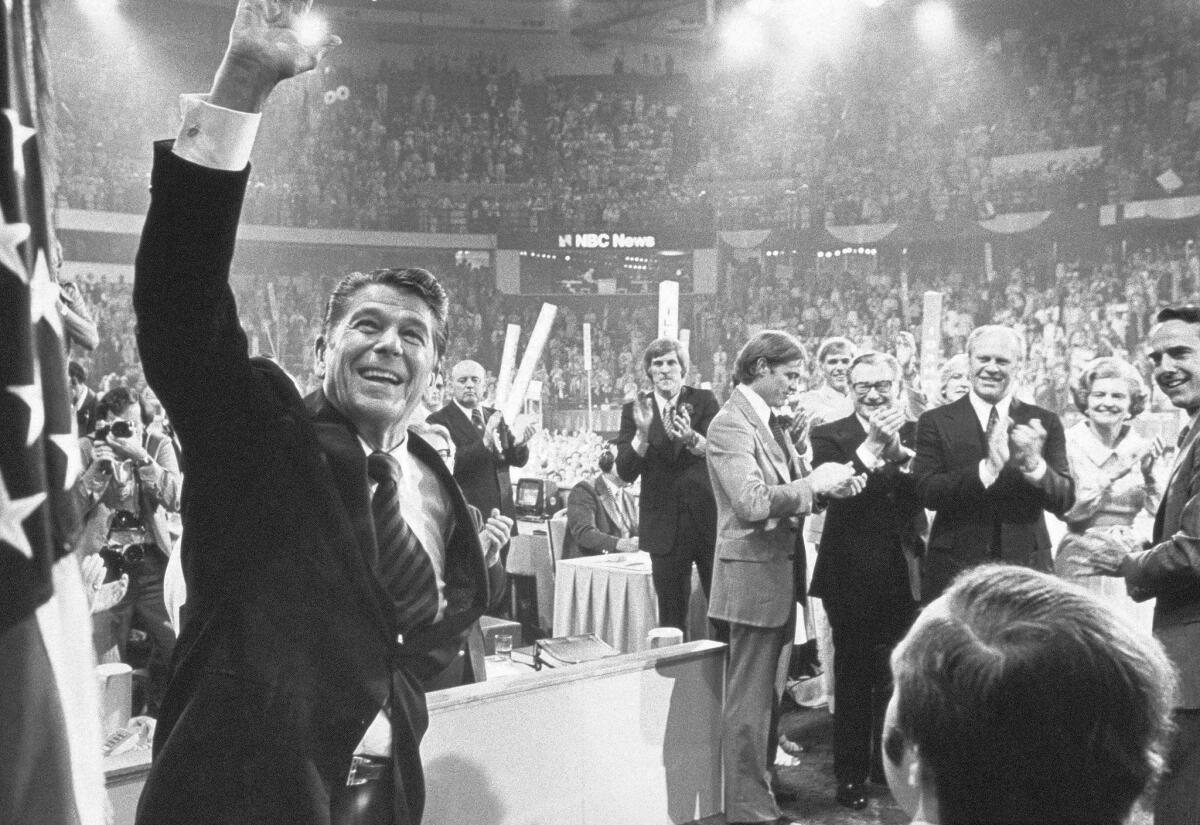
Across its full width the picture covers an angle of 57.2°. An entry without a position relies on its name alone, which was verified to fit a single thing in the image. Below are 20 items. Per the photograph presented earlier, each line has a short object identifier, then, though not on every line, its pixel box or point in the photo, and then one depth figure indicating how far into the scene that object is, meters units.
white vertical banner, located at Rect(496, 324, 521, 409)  8.07
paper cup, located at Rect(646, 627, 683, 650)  3.31
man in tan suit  3.32
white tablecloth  5.02
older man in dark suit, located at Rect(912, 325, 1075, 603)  3.38
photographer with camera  3.79
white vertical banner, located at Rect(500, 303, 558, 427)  6.72
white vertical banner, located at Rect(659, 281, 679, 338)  7.59
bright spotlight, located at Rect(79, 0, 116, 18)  15.72
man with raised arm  0.98
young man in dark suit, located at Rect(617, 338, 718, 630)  4.60
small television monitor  6.56
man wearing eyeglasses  3.52
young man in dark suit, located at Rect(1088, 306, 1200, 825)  2.35
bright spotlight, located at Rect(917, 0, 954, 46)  17.34
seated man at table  5.64
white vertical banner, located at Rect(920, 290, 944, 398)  6.70
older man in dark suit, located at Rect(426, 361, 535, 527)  5.25
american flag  0.54
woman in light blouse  3.48
